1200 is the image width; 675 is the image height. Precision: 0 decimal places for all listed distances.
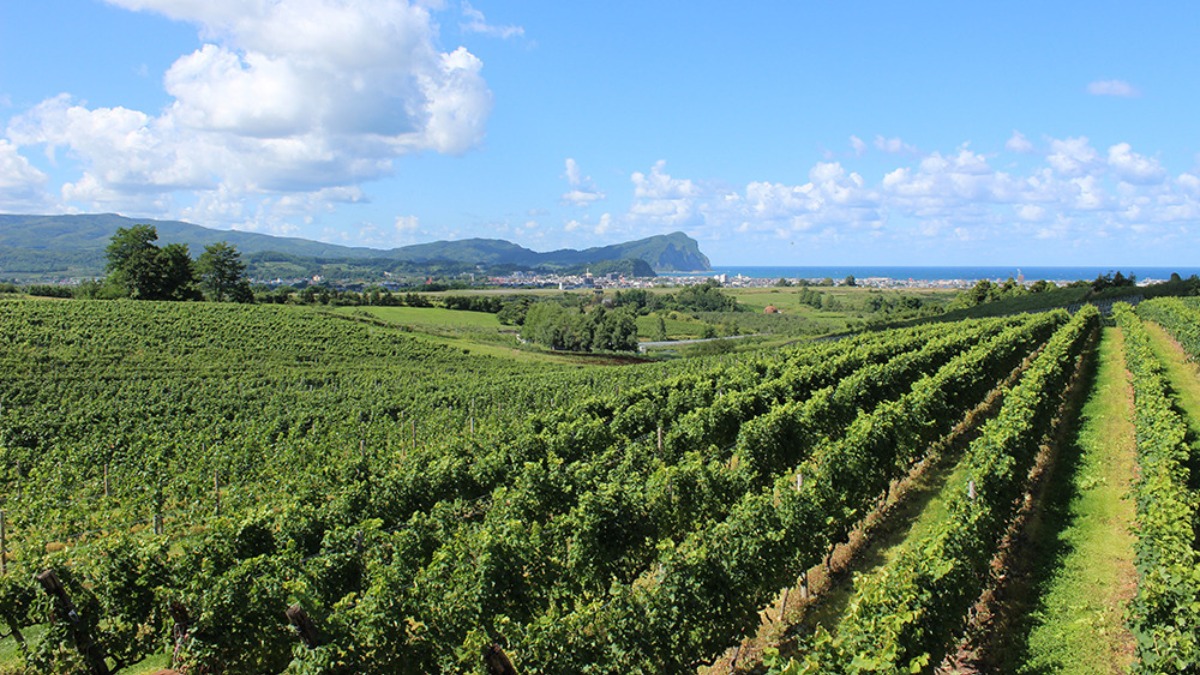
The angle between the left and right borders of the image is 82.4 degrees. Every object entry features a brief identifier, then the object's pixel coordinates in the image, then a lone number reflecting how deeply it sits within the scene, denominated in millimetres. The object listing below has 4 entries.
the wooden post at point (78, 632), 8516
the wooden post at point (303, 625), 7091
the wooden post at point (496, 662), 6891
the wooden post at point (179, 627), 8469
